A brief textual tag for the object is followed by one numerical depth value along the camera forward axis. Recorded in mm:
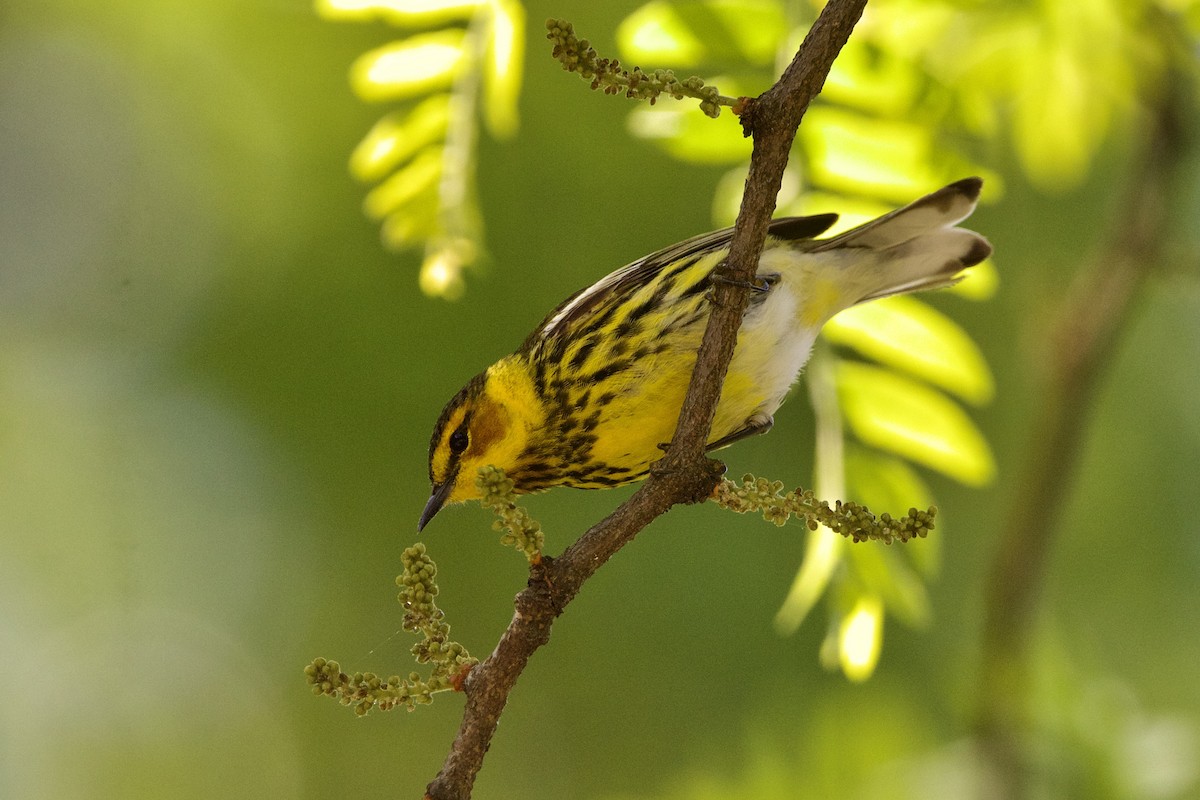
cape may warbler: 6375
